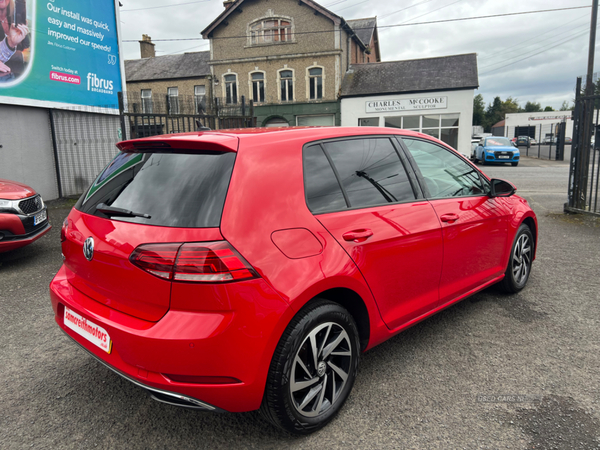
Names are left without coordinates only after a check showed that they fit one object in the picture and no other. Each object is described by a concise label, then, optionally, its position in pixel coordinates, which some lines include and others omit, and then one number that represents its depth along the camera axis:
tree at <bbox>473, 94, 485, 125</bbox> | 78.12
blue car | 23.98
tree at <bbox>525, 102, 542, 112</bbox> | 102.81
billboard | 9.45
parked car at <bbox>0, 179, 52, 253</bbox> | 5.08
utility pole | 11.29
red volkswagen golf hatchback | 1.91
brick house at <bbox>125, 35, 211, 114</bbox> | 32.88
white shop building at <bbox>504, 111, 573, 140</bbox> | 54.75
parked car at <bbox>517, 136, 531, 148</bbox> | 40.91
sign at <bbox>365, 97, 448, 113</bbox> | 27.62
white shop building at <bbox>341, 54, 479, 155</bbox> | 27.28
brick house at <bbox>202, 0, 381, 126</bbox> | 29.31
